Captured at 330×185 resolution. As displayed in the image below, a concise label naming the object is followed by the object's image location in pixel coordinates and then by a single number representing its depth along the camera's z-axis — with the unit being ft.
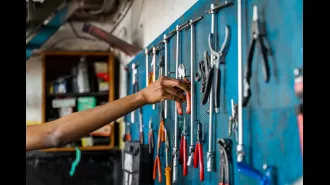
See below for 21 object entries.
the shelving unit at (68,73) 13.26
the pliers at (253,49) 3.38
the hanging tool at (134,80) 9.72
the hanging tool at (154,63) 7.42
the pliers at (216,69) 4.18
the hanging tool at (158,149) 6.98
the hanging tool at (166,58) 6.66
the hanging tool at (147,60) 8.06
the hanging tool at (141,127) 8.99
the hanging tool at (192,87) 5.18
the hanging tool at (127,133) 11.16
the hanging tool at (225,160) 4.19
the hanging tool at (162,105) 6.91
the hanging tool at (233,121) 4.01
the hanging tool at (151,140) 7.85
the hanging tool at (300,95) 2.96
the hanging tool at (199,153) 4.89
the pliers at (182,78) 5.35
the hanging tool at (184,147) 5.58
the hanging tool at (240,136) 3.59
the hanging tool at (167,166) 6.37
